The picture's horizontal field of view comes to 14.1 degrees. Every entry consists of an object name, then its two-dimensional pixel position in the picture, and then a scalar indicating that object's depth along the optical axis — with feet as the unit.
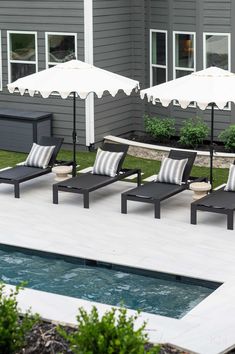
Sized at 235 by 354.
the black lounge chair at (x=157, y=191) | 58.54
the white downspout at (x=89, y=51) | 74.38
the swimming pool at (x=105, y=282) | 45.65
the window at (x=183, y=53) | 76.23
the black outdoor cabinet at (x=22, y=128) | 76.69
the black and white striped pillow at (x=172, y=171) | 61.82
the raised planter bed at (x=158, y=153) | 71.46
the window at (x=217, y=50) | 74.33
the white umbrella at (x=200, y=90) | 58.03
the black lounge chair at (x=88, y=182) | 61.05
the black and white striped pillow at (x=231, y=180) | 59.57
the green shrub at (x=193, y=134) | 73.77
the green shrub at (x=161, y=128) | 75.95
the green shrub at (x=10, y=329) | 35.27
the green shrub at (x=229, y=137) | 72.28
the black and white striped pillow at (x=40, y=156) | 66.74
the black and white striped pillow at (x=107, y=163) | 64.23
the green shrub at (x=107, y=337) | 32.68
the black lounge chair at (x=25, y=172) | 63.41
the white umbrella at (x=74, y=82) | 62.49
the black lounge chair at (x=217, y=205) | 56.03
